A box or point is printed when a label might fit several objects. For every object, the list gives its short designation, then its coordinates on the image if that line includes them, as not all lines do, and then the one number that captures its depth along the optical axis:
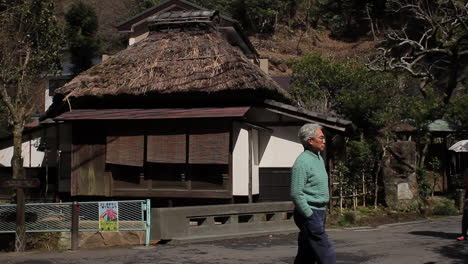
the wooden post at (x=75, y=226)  10.82
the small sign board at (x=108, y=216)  11.16
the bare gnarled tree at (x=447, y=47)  23.62
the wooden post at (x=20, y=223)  10.85
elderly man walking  5.55
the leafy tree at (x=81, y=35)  34.22
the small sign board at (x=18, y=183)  10.49
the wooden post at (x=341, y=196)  16.17
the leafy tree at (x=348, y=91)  20.17
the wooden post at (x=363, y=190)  17.15
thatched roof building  14.94
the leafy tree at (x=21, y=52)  11.84
